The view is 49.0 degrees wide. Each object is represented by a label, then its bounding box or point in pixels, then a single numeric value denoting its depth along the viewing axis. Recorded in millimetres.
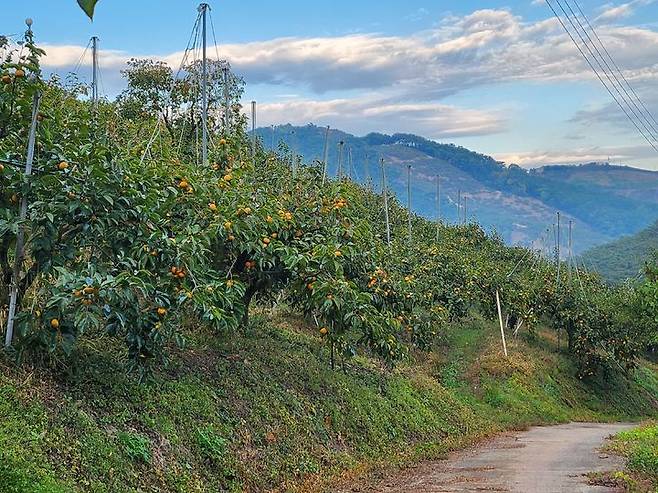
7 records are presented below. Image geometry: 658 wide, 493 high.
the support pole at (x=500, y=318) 23303
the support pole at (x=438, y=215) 36953
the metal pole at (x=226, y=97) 17234
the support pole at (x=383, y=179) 25016
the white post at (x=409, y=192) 29977
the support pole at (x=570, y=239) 31320
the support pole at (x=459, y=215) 45175
